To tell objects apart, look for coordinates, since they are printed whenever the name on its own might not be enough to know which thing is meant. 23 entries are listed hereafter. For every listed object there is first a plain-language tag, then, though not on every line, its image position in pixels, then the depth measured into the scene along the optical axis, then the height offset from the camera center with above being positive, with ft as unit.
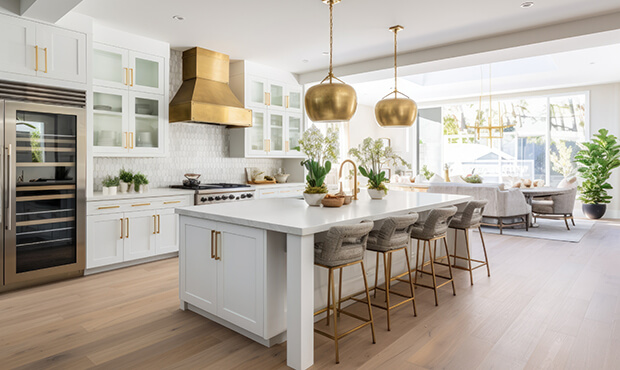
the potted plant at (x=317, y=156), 11.34 +0.75
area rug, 21.79 -2.94
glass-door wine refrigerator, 12.28 -0.12
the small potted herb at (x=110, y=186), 15.40 -0.21
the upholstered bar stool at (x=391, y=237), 9.84 -1.42
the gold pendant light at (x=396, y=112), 12.82 +2.33
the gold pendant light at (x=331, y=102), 10.18 +2.10
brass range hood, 17.25 +4.01
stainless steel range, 17.40 -0.52
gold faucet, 12.96 -0.18
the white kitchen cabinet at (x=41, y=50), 12.37 +4.35
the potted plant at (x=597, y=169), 27.89 +0.99
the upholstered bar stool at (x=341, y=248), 8.32 -1.49
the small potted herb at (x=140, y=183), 16.29 -0.09
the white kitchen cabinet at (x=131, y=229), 14.40 -1.88
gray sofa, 23.50 -1.24
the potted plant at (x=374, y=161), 12.94 +0.72
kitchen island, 8.04 -1.94
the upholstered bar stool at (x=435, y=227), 11.62 -1.36
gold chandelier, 33.32 +5.33
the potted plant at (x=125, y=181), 16.03 -0.01
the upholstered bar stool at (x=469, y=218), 13.48 -1.25
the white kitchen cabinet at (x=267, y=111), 20.58 +3.96
